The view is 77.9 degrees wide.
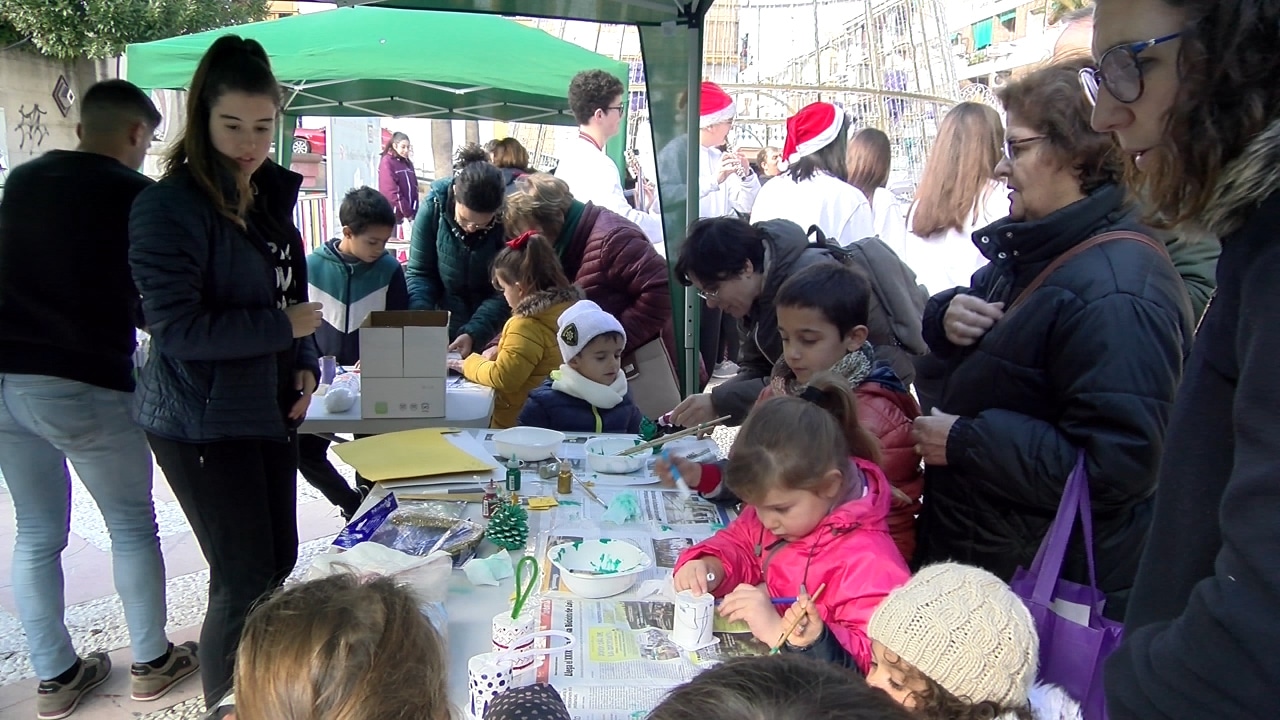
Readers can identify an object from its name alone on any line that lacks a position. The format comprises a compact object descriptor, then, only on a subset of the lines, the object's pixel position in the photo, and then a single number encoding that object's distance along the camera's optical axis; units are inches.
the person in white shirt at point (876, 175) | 166.4
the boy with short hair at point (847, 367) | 70.4
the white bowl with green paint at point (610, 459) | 87.2
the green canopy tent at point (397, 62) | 168.7
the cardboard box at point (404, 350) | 105.2
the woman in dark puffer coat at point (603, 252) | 136.6
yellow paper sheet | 81.4
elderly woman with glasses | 51.4
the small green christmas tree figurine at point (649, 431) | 98.9
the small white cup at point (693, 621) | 51.1
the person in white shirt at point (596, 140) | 157.6
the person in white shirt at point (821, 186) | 149.0
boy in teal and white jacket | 131.5
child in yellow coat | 118.7
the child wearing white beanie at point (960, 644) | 36.7
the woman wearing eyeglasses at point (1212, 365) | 24.2
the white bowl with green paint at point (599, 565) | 56.7
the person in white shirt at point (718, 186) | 196.7
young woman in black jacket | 71.0
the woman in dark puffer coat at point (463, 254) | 144.1
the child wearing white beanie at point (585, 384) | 105.3
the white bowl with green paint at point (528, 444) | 89.3
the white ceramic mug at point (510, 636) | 46.9
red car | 481.9
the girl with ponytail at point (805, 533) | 52.6
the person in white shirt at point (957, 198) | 113.8
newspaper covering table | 45.9
